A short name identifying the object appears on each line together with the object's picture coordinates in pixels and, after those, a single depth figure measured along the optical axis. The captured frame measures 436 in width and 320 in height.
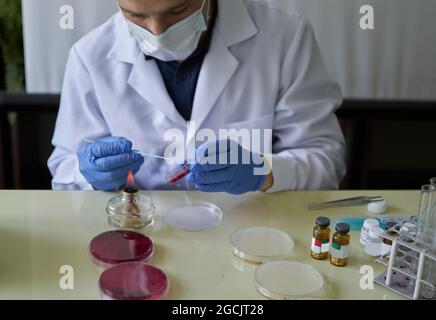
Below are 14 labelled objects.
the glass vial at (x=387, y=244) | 1.00
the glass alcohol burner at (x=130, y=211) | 1.13
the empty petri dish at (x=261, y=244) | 1.04
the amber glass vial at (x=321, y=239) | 1.03
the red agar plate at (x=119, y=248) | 1.01
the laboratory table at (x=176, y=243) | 0.96
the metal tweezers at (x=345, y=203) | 1.23
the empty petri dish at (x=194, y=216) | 1.15
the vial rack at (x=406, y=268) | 0.91
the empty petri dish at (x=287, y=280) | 0.95
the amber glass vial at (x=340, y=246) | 1.02
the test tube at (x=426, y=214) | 0.95
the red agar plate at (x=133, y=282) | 0.92
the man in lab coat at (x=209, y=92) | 1.46
